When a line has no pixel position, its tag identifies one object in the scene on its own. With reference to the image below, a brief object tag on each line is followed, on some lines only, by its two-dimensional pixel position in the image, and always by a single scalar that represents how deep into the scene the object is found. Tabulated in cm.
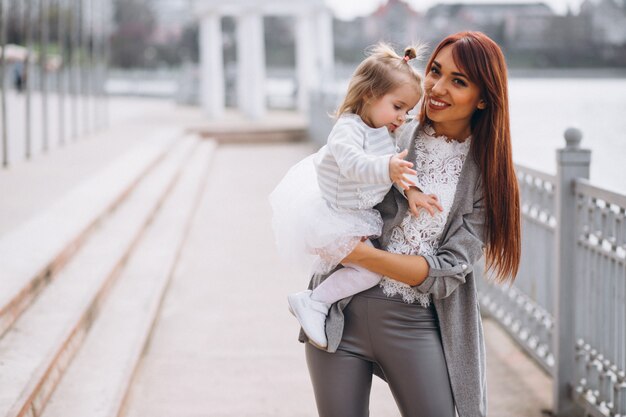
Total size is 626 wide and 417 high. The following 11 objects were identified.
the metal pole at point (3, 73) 1082
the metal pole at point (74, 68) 1670
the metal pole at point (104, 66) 2311
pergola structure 2455
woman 262
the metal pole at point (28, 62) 1236
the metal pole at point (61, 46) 1560
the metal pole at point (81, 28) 1816
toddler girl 255
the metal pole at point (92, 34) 1995
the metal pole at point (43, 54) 1371
